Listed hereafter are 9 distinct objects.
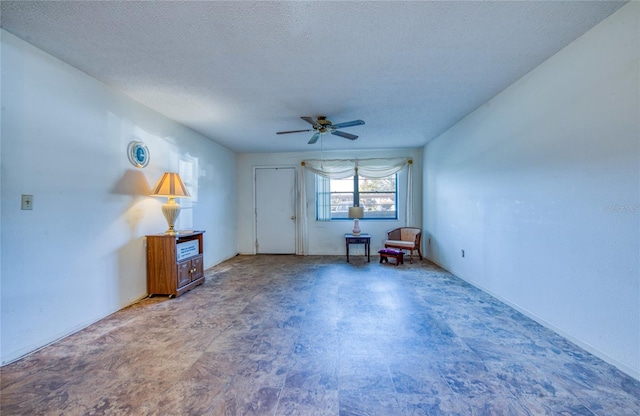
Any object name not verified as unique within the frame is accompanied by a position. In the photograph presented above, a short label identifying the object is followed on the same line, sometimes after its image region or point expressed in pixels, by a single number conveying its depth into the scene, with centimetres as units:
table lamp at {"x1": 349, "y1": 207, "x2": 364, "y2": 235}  527
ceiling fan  324
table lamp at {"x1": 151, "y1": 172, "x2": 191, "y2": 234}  315
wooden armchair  500
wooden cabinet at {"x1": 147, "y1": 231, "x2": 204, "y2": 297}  317
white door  601
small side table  508
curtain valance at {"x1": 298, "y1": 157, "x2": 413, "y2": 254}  569
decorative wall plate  299
